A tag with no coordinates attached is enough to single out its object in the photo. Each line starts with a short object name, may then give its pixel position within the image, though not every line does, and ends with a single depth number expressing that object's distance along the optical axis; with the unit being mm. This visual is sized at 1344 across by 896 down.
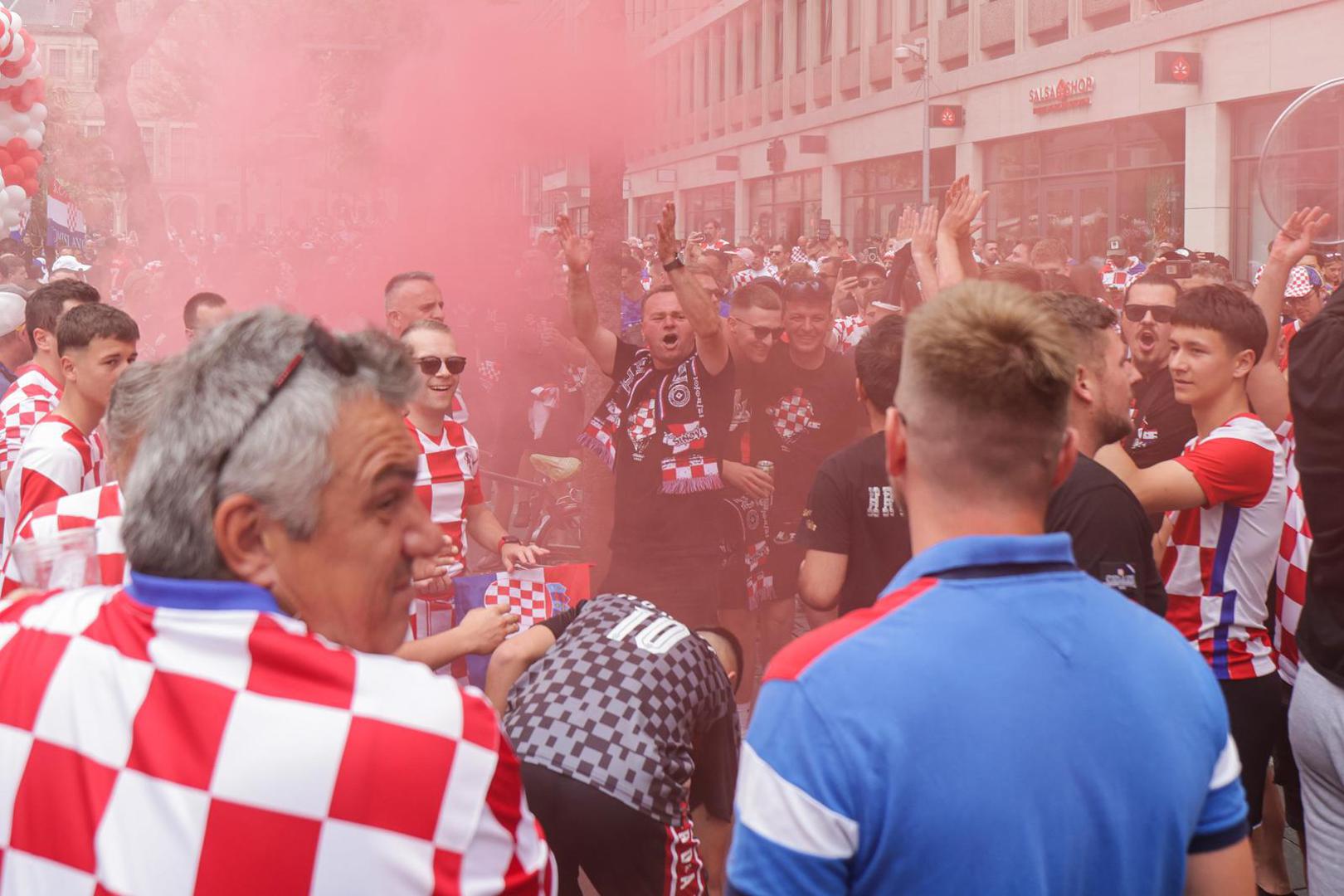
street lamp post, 21156
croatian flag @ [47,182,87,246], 15775
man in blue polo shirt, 1402
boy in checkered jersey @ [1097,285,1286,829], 3355
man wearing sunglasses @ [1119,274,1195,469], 4348
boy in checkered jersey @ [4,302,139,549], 3660
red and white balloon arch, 7742
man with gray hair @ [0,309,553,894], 1226
